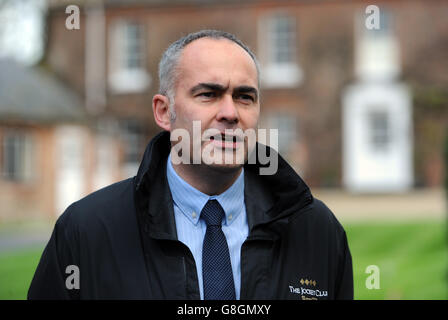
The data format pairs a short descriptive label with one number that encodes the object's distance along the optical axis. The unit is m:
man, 4.47
